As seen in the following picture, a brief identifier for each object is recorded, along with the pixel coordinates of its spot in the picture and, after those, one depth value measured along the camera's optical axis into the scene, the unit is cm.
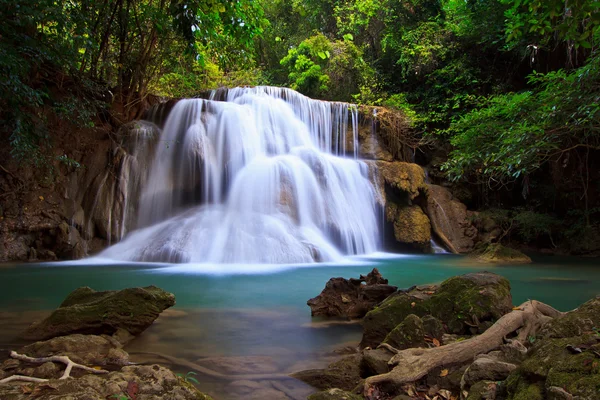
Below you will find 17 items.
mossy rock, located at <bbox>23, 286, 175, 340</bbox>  392
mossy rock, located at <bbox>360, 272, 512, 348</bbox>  375
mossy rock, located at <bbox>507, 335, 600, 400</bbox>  183
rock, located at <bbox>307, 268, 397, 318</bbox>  508
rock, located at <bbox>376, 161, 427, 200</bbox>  1415
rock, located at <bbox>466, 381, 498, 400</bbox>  223
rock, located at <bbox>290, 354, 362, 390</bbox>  300
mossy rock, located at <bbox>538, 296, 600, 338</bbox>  246
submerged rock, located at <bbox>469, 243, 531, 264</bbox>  1138
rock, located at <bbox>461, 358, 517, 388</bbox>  241
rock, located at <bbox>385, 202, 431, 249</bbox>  1371
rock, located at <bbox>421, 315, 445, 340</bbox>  341
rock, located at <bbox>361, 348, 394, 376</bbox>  297
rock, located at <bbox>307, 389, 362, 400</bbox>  250
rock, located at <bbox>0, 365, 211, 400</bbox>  214
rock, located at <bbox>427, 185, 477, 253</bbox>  1420
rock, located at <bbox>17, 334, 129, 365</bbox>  317
